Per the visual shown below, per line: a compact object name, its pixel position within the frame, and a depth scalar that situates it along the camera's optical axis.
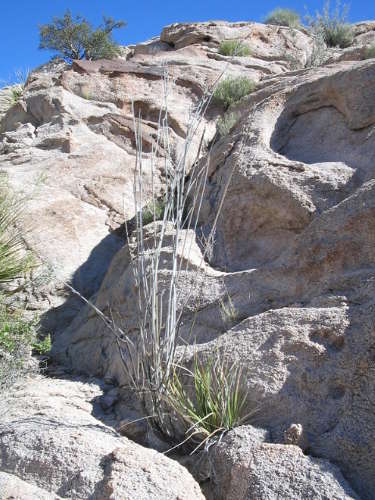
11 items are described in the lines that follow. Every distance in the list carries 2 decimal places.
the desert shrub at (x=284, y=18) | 13.44
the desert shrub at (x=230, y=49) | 9.58
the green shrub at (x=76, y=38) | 15.20
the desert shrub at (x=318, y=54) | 8.40
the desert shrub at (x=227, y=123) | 6.08
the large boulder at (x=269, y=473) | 2.14
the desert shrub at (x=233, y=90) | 7.43
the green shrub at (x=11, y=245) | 4.93
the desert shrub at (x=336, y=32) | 10.40
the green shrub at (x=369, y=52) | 6.31
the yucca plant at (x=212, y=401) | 2.64
